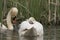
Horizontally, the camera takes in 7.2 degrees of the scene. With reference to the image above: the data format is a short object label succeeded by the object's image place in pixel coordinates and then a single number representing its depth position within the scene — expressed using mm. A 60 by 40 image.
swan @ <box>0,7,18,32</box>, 14809
